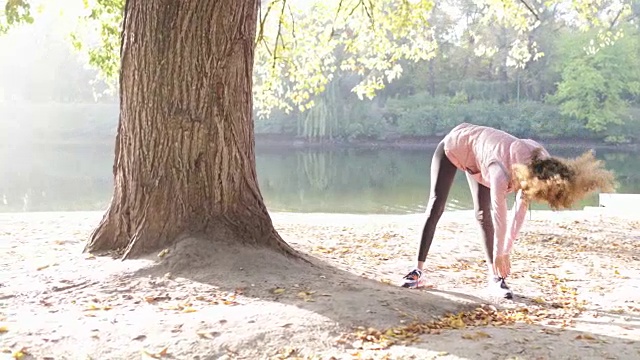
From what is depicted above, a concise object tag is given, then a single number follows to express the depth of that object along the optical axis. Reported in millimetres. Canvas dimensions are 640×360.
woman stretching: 4441
